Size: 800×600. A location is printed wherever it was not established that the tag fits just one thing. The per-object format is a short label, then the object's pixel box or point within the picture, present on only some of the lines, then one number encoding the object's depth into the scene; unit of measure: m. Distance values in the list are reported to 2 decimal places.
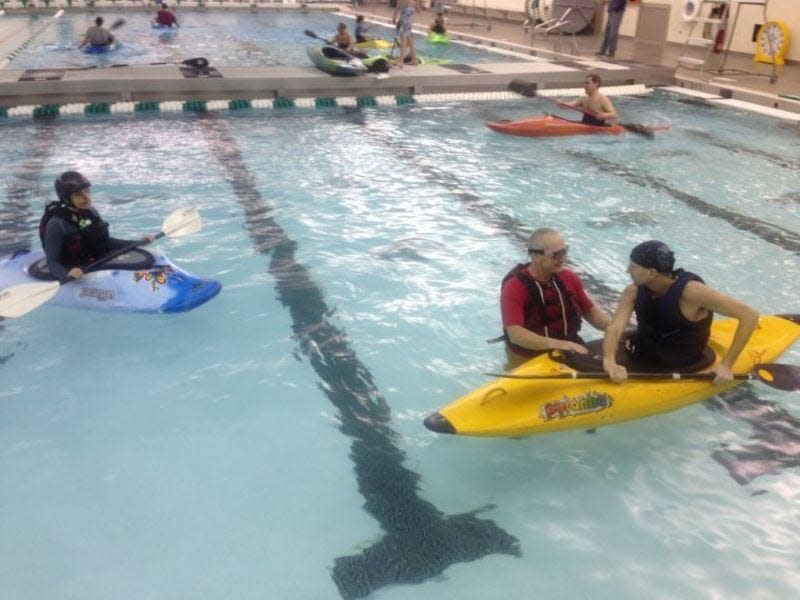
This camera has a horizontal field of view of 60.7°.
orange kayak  9.95
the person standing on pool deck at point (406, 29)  13.23
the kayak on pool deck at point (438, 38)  19.20
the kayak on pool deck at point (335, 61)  12.27
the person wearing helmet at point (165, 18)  20.32
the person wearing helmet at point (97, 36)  16.08
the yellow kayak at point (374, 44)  17.41
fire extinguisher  16.17
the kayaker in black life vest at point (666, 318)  3.38
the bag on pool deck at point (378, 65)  12.61
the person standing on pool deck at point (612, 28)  14.95
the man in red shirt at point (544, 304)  3.61
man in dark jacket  4.59
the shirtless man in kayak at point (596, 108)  9.93
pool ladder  14.19
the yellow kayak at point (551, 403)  3.47
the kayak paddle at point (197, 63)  12.44
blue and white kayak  4.90
